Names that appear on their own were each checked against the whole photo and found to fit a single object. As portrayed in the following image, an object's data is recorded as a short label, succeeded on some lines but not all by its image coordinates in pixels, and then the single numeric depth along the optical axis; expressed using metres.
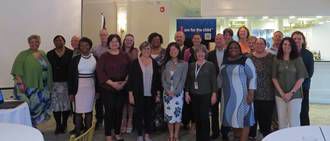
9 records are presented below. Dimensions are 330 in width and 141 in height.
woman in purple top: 4.23
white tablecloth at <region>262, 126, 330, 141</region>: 2.22
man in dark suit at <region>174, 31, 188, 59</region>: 4.98
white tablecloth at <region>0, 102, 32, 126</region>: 3.15
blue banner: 7.04
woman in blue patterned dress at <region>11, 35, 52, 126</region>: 4.43
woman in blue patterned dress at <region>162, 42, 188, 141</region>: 4.21
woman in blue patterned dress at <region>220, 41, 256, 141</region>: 4.02
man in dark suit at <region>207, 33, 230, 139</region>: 4.58
